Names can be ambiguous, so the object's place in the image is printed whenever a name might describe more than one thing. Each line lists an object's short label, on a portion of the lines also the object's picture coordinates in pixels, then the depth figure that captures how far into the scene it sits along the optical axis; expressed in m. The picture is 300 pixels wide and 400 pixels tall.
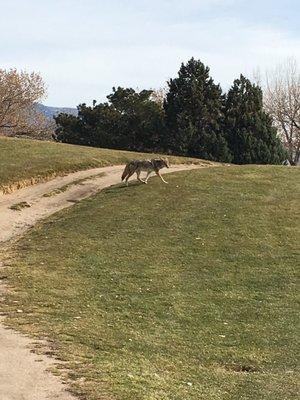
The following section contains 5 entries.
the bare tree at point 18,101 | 60.72
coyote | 25.98
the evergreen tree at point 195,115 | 45.25
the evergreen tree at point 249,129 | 45.62
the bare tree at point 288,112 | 69.81
